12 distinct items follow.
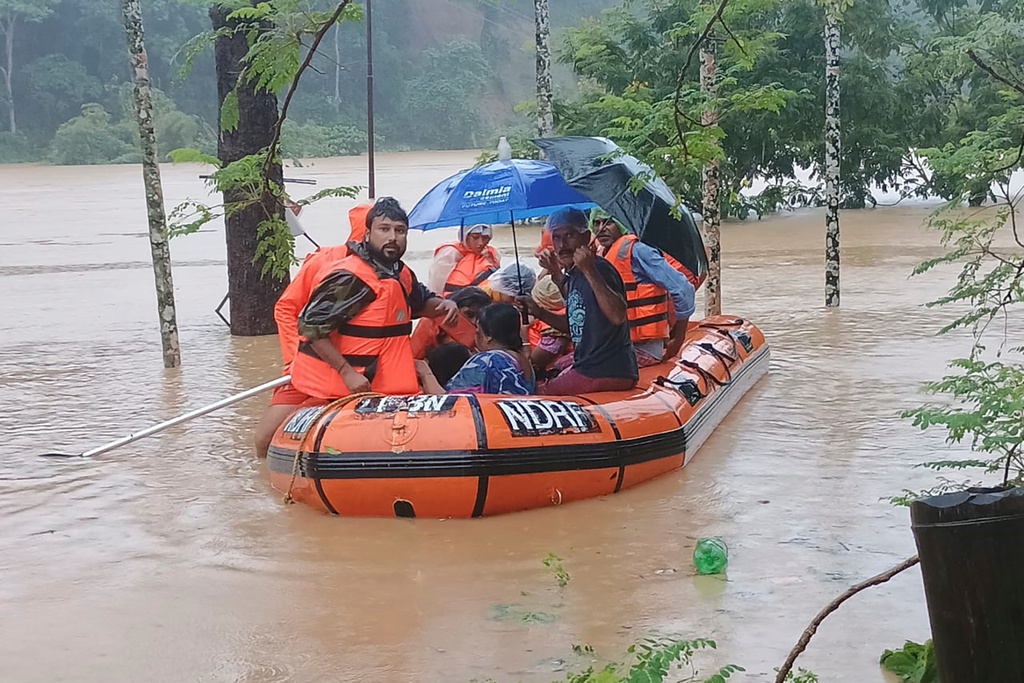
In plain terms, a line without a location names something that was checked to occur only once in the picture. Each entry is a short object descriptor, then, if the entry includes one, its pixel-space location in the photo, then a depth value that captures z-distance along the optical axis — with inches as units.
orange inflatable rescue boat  221.6
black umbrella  278.1
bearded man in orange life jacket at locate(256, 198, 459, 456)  242.2
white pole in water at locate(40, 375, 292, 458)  271.0
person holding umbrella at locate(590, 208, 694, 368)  291.1
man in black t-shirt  249.4
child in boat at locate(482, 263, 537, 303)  313.4
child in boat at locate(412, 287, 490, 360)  287.0
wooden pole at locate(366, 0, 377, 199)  973.9
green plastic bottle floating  198.2
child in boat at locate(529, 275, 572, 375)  299.7
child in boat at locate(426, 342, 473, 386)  281.9
